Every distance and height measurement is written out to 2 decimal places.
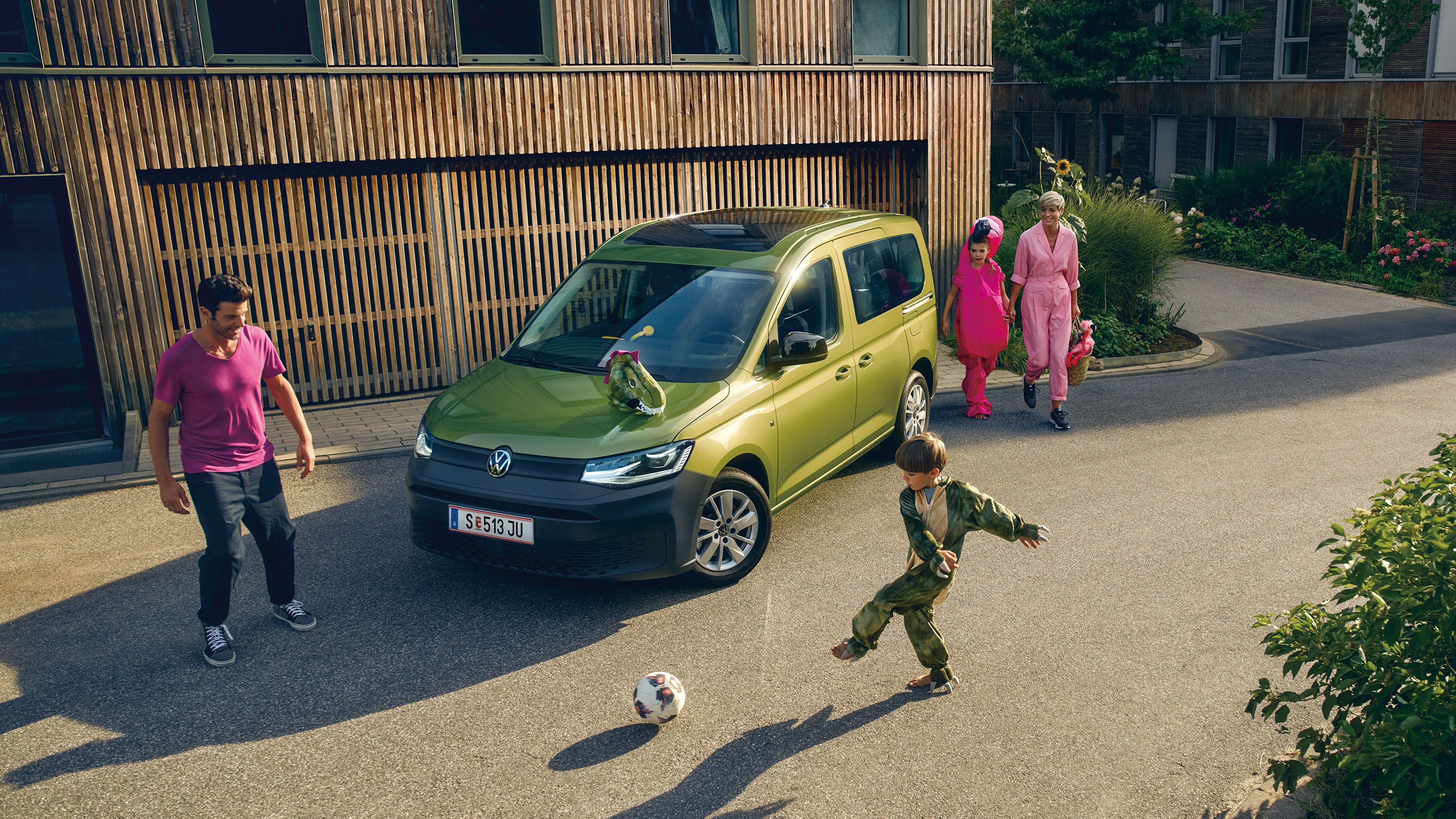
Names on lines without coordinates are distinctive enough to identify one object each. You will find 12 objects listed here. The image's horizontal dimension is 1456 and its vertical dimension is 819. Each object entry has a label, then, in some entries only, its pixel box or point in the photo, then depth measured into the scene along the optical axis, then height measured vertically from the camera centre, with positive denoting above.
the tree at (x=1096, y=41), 23.80 +0.91
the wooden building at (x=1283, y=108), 20.88 -0.64
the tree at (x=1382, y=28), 18.72 +0.67
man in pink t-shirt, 5.62 -1.44
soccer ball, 5.18 -2.53
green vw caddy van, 6.23 -1.67
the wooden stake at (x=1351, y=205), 18.97 -2.10
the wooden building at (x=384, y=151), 9.90 -0.30
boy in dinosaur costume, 5.00 -1.86
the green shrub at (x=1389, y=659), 3.74 -1.98
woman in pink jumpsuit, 9.96 -1.68
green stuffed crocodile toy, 6.49 -1.49
